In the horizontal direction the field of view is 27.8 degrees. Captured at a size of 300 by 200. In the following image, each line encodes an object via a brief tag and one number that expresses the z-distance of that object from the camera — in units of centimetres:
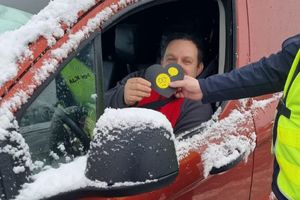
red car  160
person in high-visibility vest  180
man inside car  225
